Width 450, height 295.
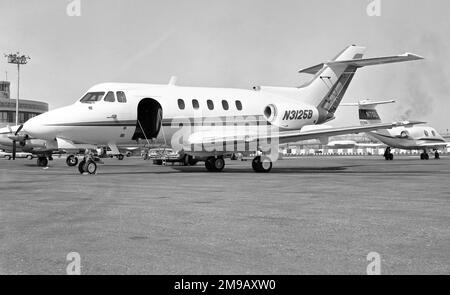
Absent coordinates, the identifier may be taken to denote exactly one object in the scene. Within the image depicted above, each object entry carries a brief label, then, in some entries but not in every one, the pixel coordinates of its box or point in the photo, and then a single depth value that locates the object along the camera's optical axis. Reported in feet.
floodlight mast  296.10
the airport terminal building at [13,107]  498.28
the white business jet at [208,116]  74.18
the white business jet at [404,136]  174.60
